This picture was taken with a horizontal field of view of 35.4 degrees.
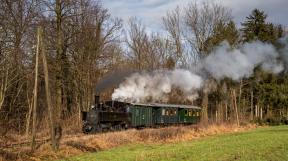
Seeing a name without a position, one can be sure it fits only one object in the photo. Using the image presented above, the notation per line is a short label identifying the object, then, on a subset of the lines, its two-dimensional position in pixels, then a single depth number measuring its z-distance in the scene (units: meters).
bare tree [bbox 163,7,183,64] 69.11
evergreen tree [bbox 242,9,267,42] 59.99
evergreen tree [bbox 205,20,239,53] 55.34
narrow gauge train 36.81
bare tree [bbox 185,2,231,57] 61.35
